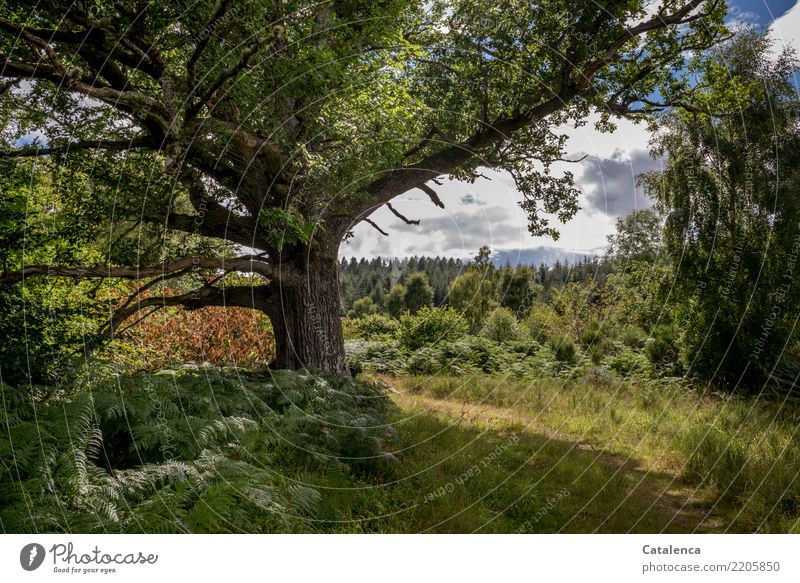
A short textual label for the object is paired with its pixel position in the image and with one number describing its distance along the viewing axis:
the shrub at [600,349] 12.98
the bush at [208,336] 11.31
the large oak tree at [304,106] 5.15
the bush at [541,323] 14.46
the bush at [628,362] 11.11
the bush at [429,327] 13.59
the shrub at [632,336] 13.25
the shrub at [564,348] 13.37
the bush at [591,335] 13.31
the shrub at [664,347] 10.06
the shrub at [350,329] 12.92
